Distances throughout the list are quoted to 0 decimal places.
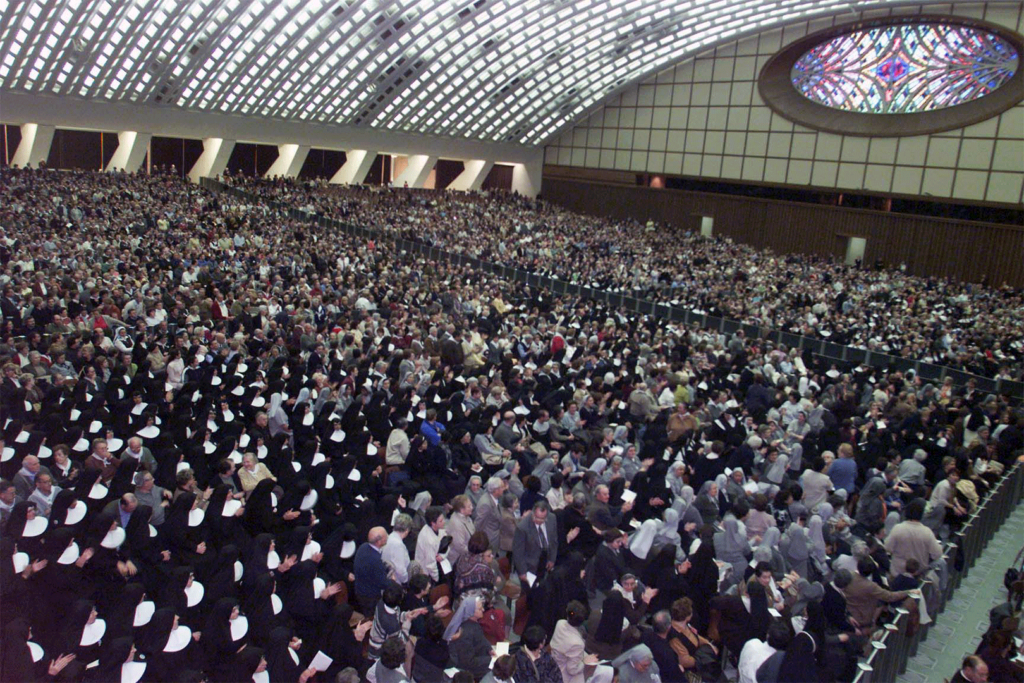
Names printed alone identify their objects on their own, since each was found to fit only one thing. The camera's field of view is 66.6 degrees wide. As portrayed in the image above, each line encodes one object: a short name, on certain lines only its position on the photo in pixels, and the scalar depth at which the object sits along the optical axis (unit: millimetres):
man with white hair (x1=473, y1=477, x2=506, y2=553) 7637
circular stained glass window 33875
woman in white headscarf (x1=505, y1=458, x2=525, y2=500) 8406
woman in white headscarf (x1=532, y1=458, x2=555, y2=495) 8719
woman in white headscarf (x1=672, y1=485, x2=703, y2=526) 7858
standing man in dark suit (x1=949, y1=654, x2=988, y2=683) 5586
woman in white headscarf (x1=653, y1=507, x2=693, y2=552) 7480
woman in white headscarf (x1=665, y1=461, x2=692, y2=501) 8905
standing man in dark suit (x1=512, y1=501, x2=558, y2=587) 7211
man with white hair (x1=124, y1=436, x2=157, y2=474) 7504
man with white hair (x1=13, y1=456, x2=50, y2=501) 6684
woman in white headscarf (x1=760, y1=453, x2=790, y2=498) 9906
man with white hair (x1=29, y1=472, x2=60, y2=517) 6574
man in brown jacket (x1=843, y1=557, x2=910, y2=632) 6961
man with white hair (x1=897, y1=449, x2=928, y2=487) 10155
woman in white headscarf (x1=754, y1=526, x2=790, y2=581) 7047
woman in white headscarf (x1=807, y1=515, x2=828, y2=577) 7680
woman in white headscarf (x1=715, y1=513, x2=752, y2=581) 7312
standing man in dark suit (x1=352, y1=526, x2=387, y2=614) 6355
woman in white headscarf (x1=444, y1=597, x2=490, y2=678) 5785
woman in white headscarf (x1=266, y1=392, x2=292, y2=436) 9680
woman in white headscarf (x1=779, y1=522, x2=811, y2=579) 7469
